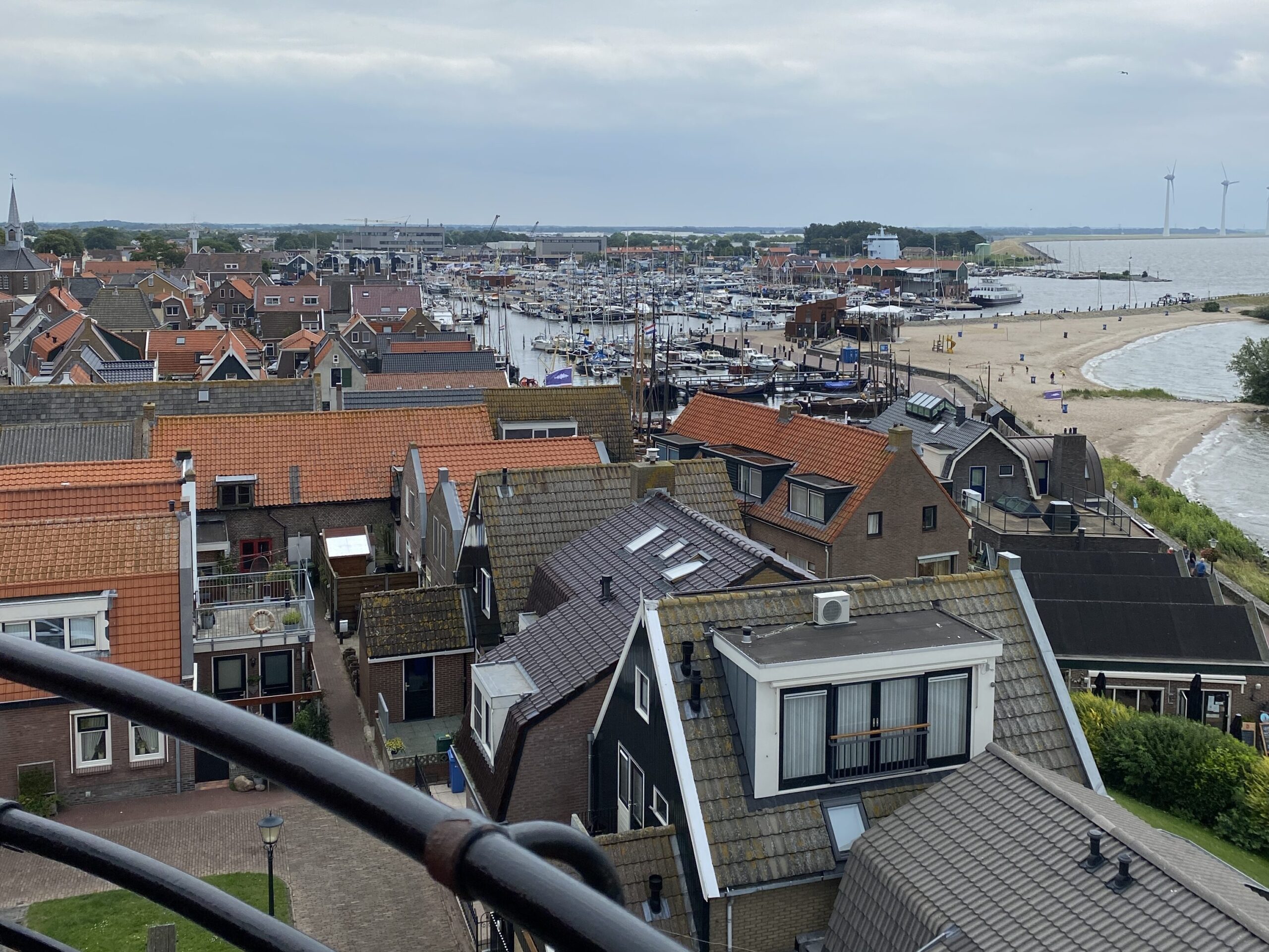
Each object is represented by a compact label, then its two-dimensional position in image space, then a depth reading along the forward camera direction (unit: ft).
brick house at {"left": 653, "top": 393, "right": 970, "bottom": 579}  101.04
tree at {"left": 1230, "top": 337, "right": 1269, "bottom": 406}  292.40
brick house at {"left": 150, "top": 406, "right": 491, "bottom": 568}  116.06
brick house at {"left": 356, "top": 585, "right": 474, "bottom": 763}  82.02
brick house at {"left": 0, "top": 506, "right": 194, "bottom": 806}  70.23
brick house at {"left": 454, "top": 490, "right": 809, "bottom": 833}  60.18
